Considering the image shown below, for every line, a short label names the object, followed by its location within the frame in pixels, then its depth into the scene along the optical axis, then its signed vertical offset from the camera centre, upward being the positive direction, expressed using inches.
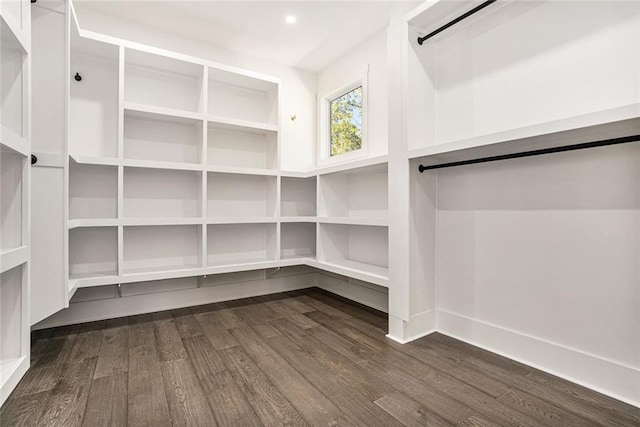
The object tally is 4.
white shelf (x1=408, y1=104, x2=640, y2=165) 48.1 +15.1
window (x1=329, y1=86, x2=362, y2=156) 119.6 +38.0
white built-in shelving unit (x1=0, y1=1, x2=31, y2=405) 56.9 +3.5
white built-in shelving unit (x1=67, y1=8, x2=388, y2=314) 92.8 +11.5
